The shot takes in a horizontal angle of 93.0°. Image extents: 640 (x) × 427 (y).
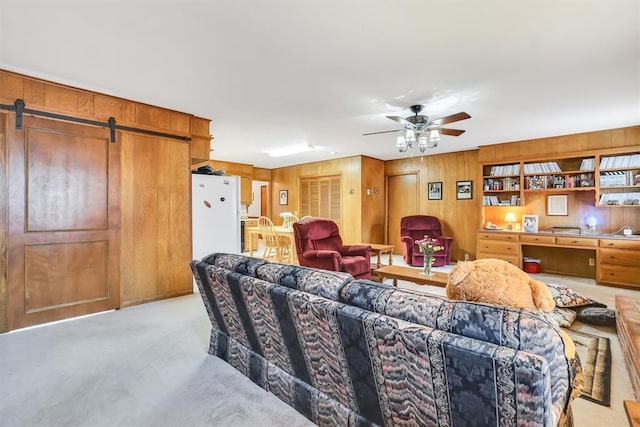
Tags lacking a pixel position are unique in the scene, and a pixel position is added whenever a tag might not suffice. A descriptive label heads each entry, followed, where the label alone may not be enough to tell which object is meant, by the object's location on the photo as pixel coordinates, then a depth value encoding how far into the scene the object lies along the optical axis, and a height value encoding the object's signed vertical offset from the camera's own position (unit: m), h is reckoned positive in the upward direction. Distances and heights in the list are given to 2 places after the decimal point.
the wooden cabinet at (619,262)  4.00 -0.69
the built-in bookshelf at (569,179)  4.29 +0.52
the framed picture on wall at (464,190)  5.98 +0.44
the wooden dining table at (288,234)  5.90 -0.43
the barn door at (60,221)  2.76 -0.08
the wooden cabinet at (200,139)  3.99 +0.99
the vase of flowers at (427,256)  3.44 -0.50
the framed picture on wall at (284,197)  8.42 +0.43
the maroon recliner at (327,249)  3.88 -0.53
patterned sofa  0.92 -0.52
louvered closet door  7.22 +0.38
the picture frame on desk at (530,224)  5.06 -0.21
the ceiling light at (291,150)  5.78 +1.25
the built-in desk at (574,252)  4.06 -0.64
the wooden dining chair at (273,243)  6.07 -0.63
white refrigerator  3.89 -0.02
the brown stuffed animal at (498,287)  1.31 -0.34
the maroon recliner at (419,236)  5.52 -0.47
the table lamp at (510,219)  5.39 -0.13
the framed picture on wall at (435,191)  6.41 +0.45
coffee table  3.24 -0.72
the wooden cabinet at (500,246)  4.98 -0.59
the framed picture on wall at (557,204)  4.97 +0.12
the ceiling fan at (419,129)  3.41 +0.97
